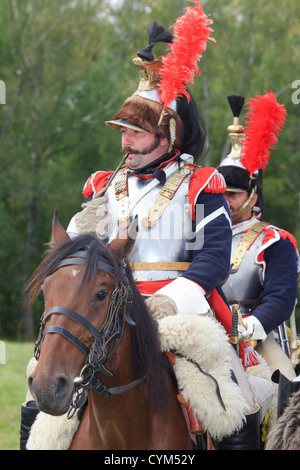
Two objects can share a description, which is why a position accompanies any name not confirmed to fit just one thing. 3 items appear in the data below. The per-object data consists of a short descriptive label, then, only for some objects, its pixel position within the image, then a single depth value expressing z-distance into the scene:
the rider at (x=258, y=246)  10.66
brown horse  5.29
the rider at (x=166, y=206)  7.25
